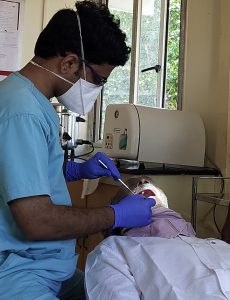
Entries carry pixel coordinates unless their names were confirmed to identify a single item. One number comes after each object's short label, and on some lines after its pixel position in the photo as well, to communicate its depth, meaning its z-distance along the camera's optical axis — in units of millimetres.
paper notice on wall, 3521
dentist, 925
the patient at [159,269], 912
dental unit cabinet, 2023
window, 2686
